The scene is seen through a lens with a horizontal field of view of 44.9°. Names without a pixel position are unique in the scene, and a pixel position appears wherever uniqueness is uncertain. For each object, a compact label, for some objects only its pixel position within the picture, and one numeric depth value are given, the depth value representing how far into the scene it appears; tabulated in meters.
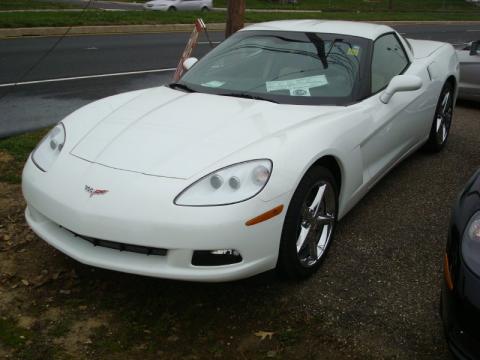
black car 2.23
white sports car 2.79
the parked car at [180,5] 28.20
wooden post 7.23
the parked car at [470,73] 7.54
